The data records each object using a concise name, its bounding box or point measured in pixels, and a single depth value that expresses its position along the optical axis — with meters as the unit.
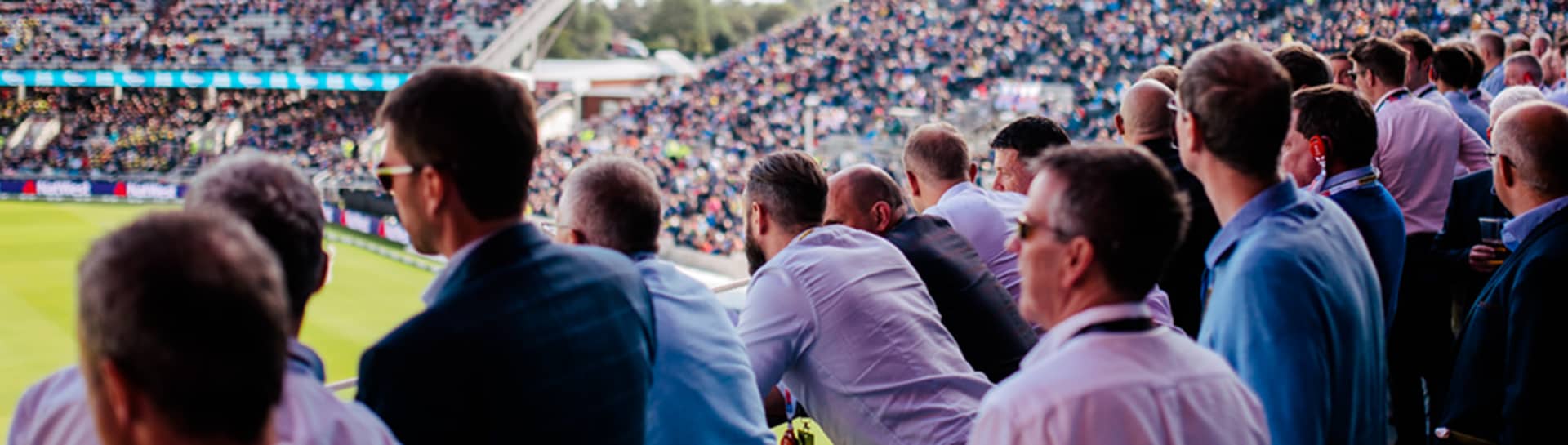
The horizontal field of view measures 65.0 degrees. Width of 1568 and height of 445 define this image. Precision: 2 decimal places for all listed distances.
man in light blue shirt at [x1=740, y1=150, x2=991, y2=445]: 2.93
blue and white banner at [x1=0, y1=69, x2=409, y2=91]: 36.06
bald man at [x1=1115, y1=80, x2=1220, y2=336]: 3.42
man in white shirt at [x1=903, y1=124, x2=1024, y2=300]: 3.78
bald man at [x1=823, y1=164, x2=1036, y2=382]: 3.26
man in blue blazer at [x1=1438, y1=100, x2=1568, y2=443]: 2.86
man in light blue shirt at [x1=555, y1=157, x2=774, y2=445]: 2.60
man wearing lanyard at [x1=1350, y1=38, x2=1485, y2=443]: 4.37
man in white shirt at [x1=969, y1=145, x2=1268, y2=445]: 1.63
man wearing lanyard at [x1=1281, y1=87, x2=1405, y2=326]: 3.04
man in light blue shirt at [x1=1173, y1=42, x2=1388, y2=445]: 2.12
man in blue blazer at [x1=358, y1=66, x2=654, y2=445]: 1.78
